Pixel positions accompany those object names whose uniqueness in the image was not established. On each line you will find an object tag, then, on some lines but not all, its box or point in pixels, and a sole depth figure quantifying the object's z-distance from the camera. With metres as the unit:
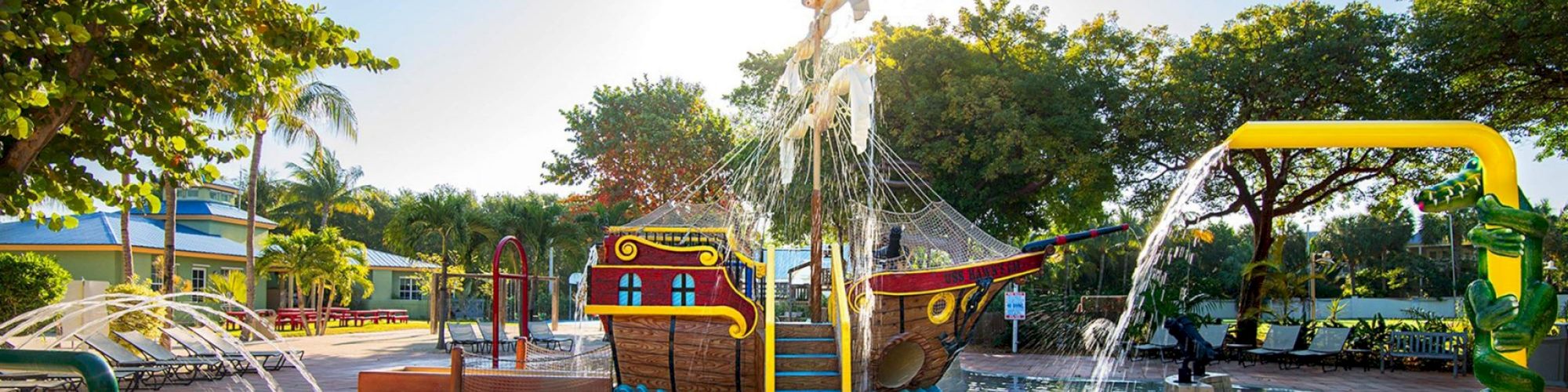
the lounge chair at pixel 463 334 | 18.58
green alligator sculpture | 4.38
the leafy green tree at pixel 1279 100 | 17.62
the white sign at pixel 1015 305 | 18.94
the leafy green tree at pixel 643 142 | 29.53
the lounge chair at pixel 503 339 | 19.03
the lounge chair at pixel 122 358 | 12.20
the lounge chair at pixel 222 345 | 14.69
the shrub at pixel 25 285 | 17.77
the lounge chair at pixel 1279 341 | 16.98
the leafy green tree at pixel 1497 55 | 15.05
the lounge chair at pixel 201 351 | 13.95
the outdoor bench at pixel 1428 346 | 15.03
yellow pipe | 4.67
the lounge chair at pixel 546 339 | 19.48
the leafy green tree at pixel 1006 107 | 20.16
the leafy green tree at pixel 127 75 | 5.03
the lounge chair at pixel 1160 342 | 17.91
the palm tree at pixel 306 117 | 24.48
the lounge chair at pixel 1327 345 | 16.17
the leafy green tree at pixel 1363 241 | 55.12
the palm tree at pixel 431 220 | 25.06
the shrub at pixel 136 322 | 15.65
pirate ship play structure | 10.21
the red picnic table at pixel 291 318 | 30.73
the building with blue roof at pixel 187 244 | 29.11
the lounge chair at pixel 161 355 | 13.05
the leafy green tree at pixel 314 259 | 27.78
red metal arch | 8.81
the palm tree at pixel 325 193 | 49.97
